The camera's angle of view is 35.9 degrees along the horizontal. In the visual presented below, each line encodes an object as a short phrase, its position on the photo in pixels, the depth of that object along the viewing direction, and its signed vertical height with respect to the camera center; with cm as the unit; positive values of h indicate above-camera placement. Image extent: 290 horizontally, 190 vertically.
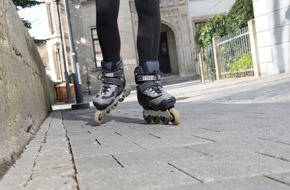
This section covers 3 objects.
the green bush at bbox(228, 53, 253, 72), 1312 -7
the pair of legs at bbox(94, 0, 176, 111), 294 +11
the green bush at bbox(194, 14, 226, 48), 1678 +134
